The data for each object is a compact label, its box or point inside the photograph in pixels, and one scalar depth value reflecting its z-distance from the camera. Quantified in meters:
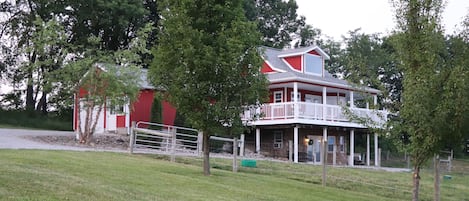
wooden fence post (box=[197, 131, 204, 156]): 22.28
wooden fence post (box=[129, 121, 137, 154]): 19.69
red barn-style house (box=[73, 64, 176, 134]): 31.62
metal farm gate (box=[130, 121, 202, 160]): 19.87
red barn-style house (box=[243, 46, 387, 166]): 29.36
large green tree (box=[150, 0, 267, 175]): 13.66
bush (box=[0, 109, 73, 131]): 38.22
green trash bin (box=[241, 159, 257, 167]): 19.23
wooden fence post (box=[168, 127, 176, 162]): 18.64
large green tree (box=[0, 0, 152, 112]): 40.66
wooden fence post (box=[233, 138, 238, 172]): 16.98
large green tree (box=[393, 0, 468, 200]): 11.09
